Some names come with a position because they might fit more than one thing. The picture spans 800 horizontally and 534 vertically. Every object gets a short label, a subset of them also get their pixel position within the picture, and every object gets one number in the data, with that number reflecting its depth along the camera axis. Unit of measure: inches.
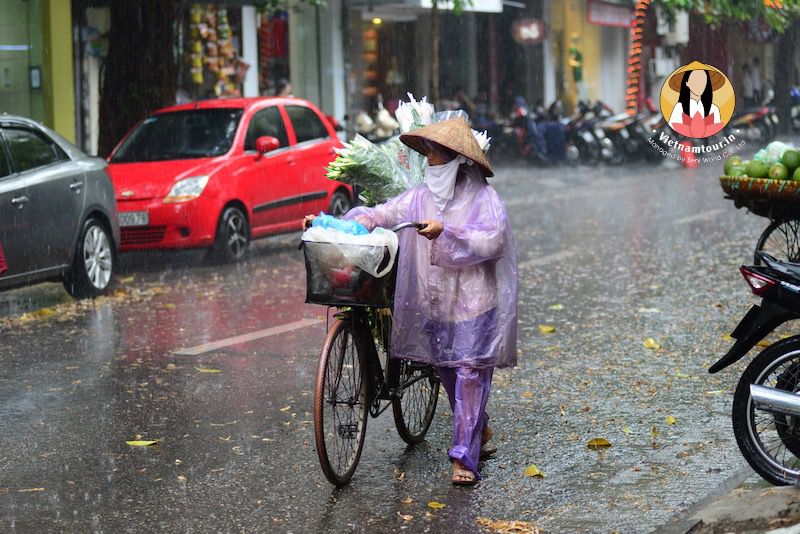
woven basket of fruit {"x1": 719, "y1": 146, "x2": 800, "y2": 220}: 585.8
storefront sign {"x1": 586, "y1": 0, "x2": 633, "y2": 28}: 2056.0
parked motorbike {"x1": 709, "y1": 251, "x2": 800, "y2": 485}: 333.2
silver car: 647.4
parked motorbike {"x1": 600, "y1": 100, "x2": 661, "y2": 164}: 1715.0
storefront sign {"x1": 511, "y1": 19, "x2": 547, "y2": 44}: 1955.4
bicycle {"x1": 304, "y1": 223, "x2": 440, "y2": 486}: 338.6
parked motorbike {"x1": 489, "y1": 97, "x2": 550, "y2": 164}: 1739.4
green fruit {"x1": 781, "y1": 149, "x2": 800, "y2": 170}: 584.4
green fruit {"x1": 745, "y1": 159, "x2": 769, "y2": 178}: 593.2
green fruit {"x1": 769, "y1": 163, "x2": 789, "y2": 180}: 587.8
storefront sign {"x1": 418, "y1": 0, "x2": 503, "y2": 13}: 1674.7
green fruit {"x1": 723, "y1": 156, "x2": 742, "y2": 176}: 611.7
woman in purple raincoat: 357.4
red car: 831.6
